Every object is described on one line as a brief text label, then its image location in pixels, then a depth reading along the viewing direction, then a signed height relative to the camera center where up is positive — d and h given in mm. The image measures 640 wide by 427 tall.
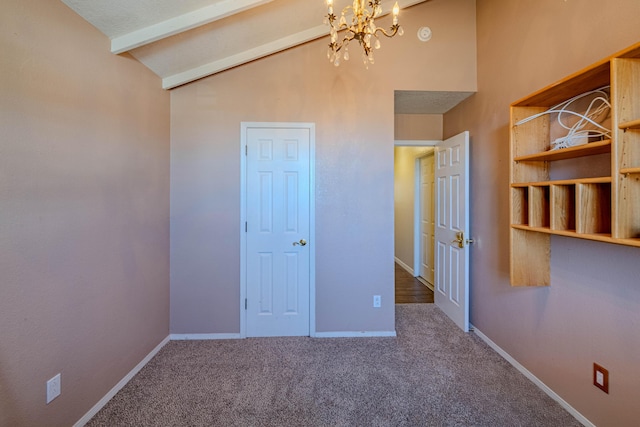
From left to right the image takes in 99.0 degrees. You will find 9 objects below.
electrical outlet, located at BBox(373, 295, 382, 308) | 2666 -886
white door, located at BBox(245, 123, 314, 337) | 2621 -200
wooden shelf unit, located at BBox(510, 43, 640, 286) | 1196 +147
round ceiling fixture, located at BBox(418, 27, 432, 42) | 2654 +1710
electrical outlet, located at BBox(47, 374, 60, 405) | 1426 -937
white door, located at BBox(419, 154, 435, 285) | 4294 -132
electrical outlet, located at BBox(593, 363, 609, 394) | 1485 -930
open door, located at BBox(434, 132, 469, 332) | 2682 -202
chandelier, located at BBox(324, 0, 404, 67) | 1367 +971
